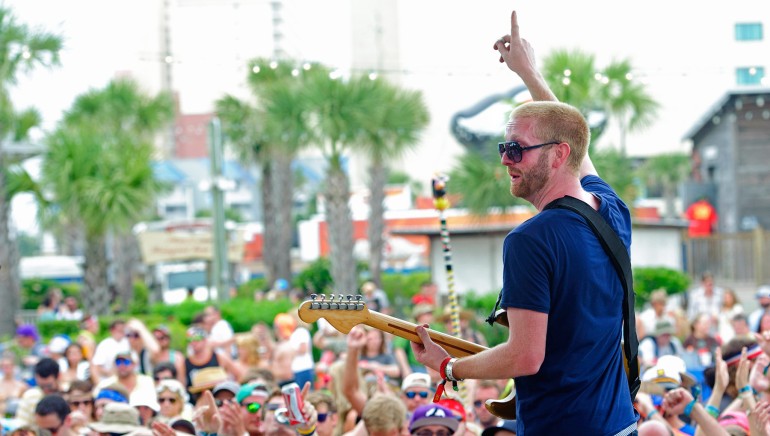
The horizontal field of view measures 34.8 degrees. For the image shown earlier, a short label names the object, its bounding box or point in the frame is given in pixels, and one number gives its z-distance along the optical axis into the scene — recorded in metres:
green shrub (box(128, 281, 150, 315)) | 35.66
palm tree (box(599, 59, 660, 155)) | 24.97
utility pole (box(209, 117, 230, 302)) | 22.20
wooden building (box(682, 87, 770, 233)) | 35.38
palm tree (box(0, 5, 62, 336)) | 23.50
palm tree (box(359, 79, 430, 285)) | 25.06
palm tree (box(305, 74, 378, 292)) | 24.11
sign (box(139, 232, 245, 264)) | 31.44
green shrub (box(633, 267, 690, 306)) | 23.05
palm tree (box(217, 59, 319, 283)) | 29.66
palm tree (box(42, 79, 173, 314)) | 22.64
